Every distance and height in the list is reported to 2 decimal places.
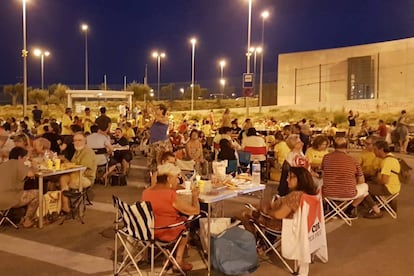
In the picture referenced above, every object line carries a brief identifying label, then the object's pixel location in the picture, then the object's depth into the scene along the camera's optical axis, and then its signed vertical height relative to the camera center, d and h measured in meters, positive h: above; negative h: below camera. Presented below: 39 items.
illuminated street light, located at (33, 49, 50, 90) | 42.67 +5.36
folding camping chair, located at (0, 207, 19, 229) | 7.39 -1.49
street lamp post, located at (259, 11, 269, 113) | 29.66 +5.34
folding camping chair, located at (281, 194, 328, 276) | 5.43 -1.25
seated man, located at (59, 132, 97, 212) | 8.20 -0.85
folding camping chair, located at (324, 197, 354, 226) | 7.66 -1.35
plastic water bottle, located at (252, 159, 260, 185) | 6.96 -0.79
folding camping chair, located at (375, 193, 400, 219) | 8.45 -1.40
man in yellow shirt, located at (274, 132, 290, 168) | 10.69 -0.70
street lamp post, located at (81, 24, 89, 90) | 38.94 +6.69
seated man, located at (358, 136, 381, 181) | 8.84 -0.77
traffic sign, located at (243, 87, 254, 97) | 18.11 +0.92
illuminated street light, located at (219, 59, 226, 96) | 52.65 +3.88
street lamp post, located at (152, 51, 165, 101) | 52.52 +6.71
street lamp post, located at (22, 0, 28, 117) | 21.02 +2.05
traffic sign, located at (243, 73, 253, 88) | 18.17 +1.29
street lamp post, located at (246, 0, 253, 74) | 23.68 +3.98
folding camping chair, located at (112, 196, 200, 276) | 5.22 -1.19
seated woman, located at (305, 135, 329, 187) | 9.32 -0.65
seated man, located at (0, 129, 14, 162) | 9.27 -0.60
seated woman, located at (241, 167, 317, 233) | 5.54 -0.91
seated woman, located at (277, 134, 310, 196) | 8.20 -0.72
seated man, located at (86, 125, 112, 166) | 10.68 -0.62
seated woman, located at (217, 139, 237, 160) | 10.43 -0.72
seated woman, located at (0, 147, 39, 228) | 7.18 -1.00
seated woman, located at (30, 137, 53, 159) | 8.98 -0.61
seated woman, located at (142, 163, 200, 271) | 5.43 -0.97
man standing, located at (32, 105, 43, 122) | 19.86 -0.01
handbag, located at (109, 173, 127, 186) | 11.20 -1.41
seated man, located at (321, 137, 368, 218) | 7.62 -0.87
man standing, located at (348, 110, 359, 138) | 23.84 -0.30
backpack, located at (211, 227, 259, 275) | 5.61 -1.50
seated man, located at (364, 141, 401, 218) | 8.12 -0.96
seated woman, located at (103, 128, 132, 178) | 11.85 -0.93
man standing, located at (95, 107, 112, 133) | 11.38 -0.17
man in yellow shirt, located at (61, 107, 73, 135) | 13.59 -0.19
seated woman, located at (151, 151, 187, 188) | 6.83 -0.56
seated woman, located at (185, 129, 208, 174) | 10.66 -0.69
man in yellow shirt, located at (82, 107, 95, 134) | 14.91 -0.20
